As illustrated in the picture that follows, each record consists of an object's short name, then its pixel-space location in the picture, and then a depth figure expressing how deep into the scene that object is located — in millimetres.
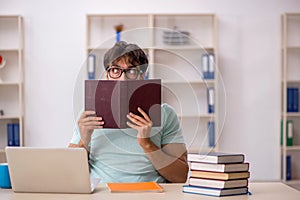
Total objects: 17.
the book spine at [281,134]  5680
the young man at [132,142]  2264
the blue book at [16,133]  5496
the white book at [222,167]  2098
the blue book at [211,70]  5402
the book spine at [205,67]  5406
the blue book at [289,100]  5586
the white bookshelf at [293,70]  5637
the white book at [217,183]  2088
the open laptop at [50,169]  2109
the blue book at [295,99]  5582
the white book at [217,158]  2104
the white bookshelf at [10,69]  5602
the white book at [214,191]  2090
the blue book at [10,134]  5492
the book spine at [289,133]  5586
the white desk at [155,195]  2064
